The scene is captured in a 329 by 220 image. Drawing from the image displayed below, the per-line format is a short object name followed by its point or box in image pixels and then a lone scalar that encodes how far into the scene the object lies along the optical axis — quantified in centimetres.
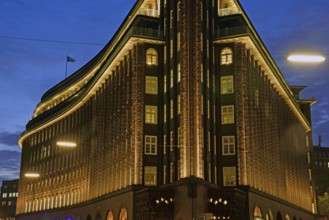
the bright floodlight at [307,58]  1892
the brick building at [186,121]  5547
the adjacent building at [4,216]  19465
